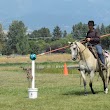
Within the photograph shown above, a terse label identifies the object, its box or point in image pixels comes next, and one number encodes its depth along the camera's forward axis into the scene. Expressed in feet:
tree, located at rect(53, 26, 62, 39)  611.88
